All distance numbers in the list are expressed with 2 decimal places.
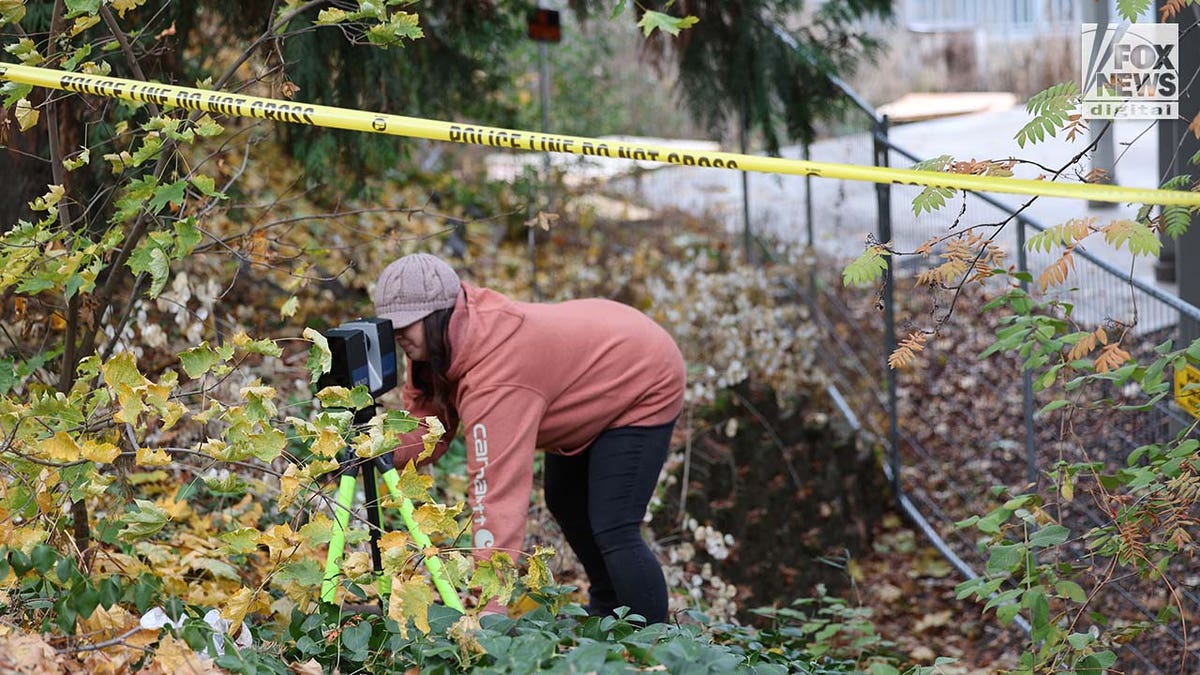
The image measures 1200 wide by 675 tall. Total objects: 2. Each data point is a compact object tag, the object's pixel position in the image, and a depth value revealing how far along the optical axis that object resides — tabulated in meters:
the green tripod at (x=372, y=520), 5.68
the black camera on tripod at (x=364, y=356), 6.46
